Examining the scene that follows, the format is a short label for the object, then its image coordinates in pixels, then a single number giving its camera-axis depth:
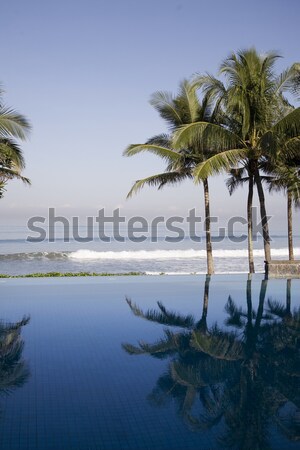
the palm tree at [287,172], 10.76
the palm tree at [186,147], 11.89
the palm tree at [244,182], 11.86
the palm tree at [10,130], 10.75
